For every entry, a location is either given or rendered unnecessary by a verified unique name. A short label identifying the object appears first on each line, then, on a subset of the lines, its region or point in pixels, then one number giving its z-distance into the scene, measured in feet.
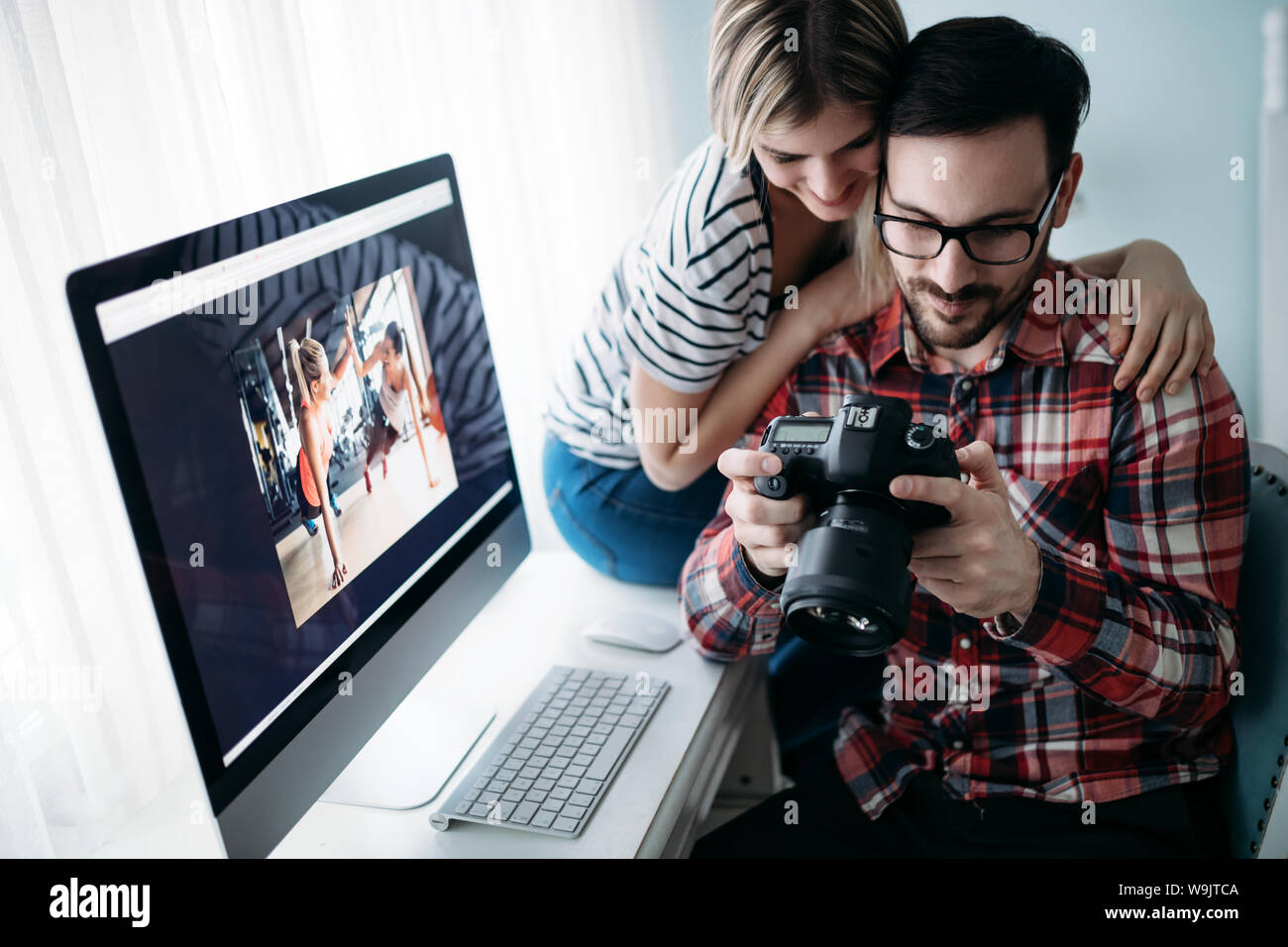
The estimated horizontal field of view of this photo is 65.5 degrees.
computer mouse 3.85
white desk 2.93
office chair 3.09
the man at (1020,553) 3.15
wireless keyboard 2.97
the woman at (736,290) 3.38
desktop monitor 2.30
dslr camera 2.39
